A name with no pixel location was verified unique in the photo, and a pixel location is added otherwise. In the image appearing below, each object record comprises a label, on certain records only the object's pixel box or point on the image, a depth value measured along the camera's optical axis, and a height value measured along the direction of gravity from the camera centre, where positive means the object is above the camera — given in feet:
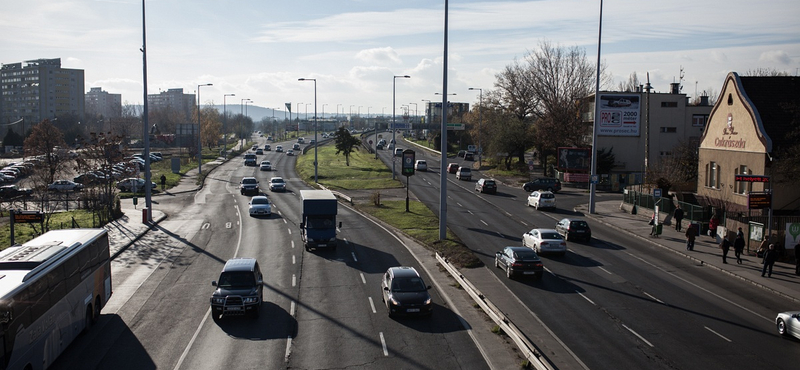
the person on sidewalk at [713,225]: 123.03 -15.36
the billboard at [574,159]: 227.81 -5.44
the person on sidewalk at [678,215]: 132.52 -14.72
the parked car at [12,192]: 172.03 -15.87
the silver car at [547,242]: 106.93 -16.79
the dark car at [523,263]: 89.20 -16.96
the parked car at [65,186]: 195.95 -15.77
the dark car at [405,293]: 69.46 -17.14
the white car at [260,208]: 153.38 -16.87
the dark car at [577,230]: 122.01 -16.65
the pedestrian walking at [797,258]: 93.04 -16.39
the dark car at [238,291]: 68.80 -17.05
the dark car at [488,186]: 208.54 -14.34
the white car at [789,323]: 63.36 -17.89
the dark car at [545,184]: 214.48 -13.92
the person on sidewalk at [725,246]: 98.94 -15.67
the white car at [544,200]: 169.58 -15.18
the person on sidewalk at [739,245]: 100.58 -15.63
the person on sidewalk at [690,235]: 111.34 -15.88
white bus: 47.47 -13.93
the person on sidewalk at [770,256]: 89.04 -15.46
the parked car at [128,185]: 206.10 -16.03
